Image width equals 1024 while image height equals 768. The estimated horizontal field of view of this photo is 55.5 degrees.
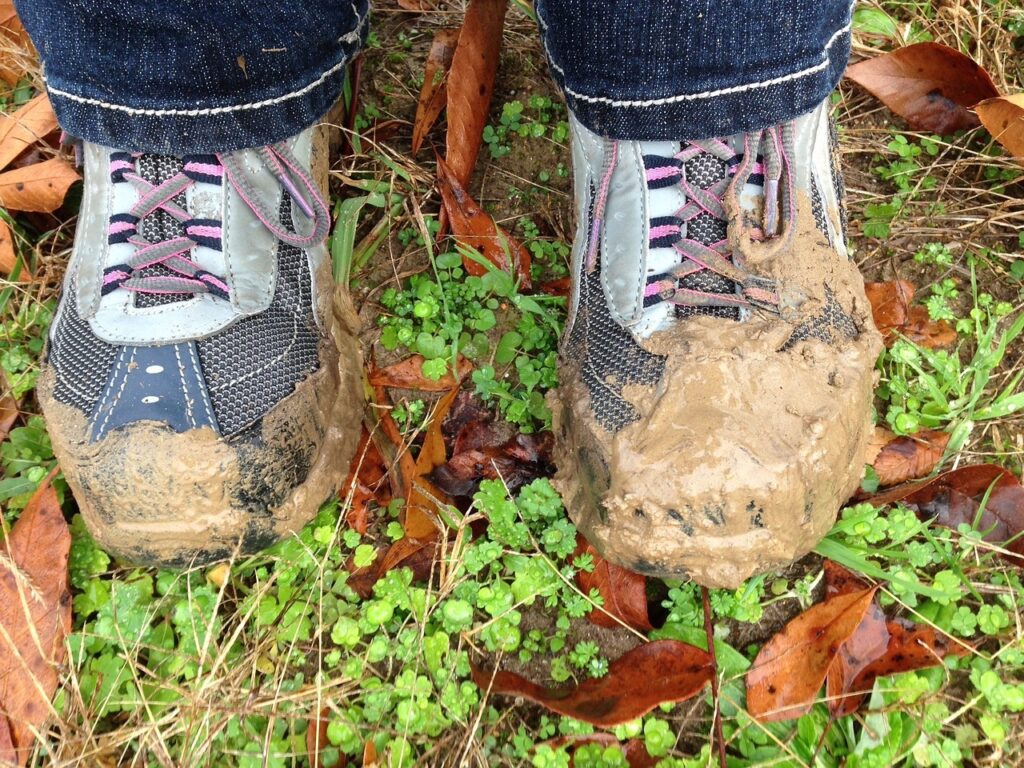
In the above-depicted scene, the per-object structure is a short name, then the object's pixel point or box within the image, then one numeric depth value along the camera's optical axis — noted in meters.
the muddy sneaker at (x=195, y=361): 0.32
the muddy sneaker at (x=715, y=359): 0.30
